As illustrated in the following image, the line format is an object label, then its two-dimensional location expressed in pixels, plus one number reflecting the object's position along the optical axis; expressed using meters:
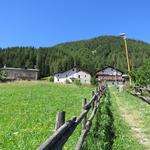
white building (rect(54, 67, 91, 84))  51.58
